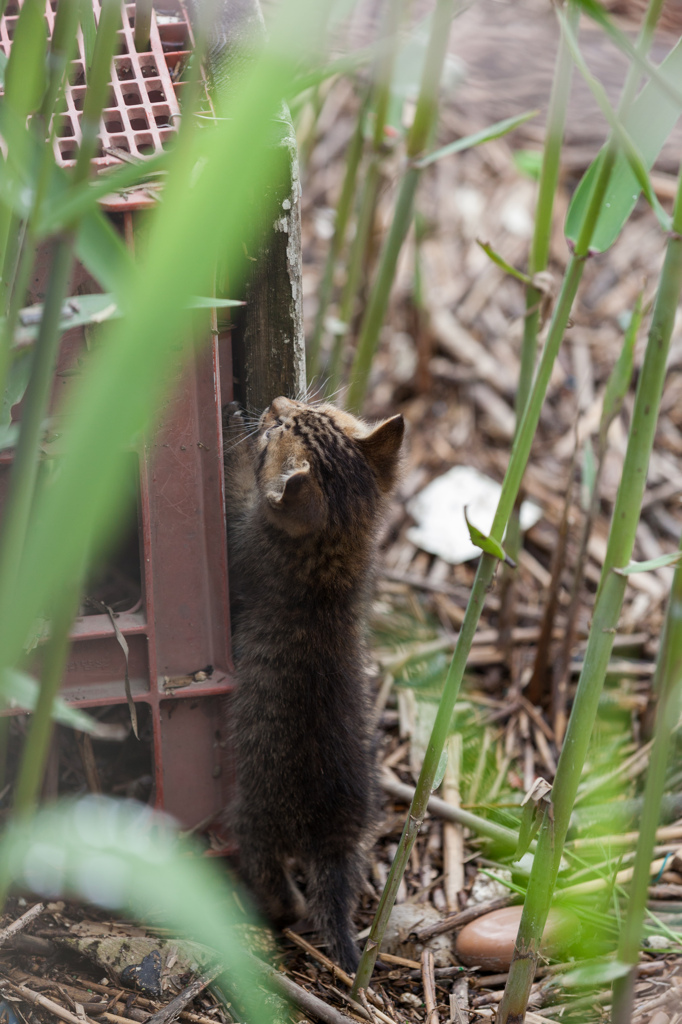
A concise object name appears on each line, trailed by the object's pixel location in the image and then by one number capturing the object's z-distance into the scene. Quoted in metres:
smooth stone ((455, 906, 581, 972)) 4.59
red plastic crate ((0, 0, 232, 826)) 4.56
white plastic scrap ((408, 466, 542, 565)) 4.93
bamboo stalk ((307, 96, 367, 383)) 4.75
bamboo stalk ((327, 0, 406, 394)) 4.65
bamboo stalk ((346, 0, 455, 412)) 4.60
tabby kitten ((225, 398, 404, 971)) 4.61
